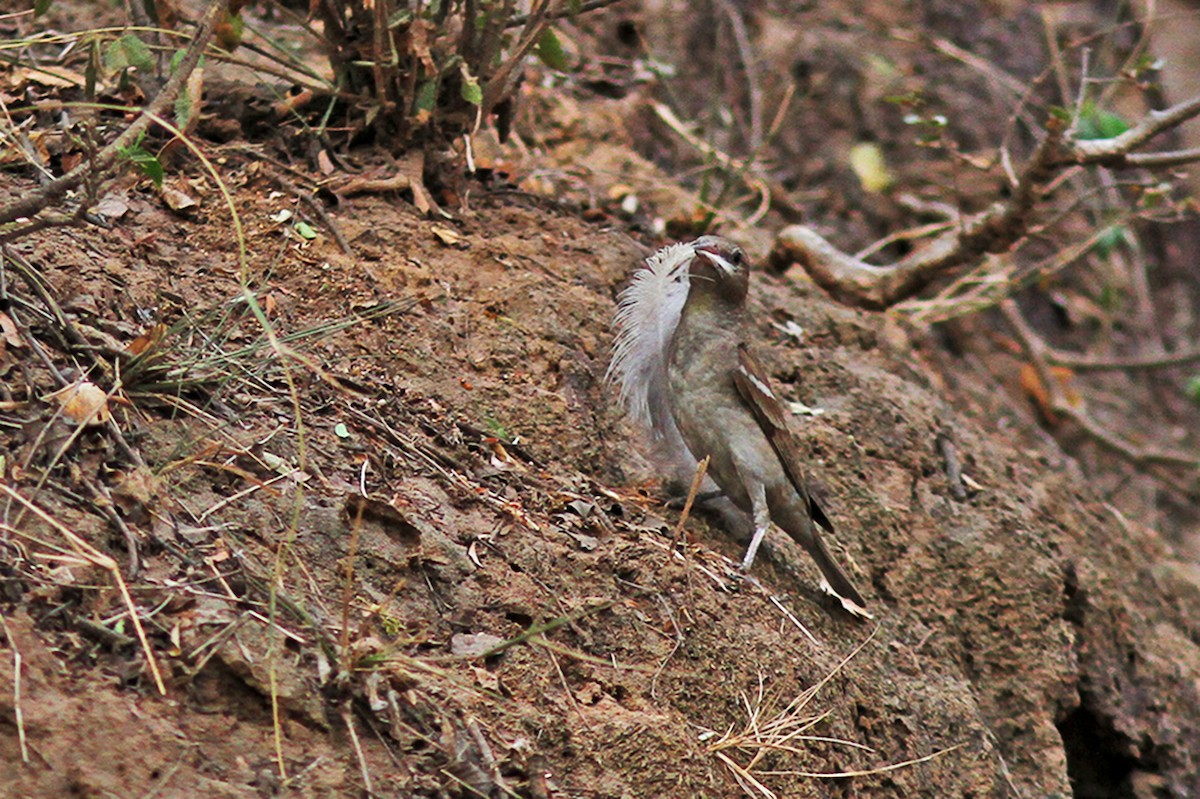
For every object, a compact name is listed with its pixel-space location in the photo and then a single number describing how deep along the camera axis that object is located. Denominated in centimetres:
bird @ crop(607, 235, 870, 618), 1021
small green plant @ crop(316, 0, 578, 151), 1041
